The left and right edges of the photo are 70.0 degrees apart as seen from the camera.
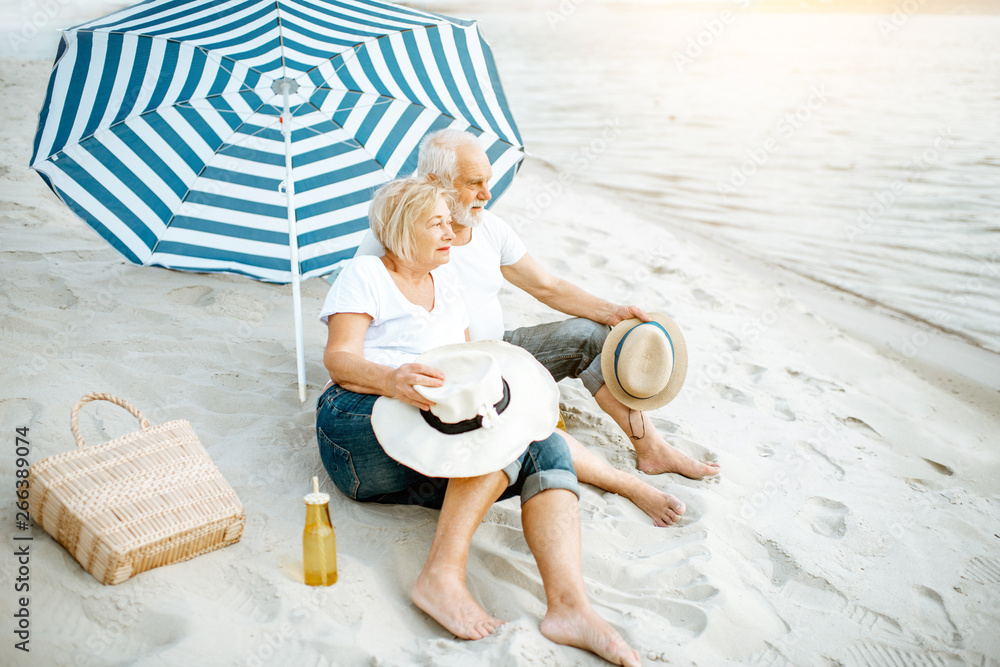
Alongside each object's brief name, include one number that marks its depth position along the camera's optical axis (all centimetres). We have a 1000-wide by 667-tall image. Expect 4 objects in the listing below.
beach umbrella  263
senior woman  194
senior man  271
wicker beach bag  183
